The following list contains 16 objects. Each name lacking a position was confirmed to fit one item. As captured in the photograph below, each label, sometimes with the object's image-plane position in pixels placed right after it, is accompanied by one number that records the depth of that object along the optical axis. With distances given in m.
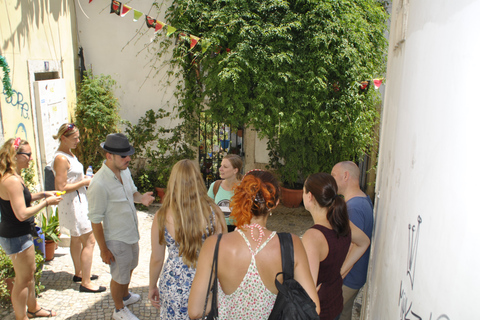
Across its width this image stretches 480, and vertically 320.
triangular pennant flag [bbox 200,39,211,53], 6.43
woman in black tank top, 3.30
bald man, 3.21
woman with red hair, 2.00
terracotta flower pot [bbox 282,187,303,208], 7.61
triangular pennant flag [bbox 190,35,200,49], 6.45
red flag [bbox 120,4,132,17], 6.10
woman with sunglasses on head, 4.04
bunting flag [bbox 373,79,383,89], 6.12
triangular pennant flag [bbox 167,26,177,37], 6.10
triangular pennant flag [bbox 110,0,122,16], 6.02
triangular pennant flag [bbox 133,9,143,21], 5.95
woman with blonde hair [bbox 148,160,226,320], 2.63
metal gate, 7.86
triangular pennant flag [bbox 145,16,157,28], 6.14
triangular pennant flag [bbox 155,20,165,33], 6.19
